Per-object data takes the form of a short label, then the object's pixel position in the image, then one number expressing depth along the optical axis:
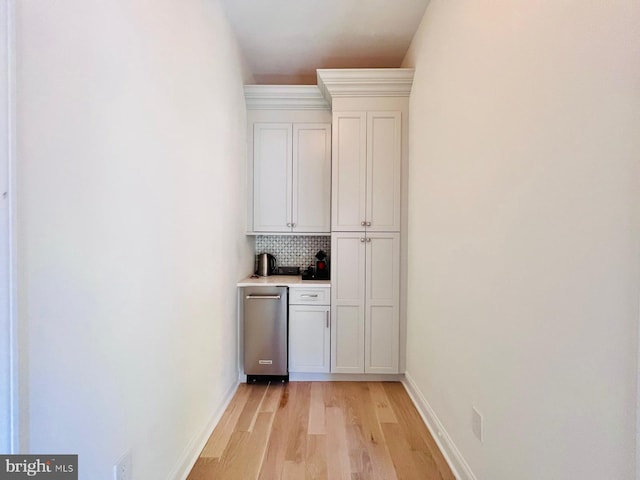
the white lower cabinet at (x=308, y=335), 2.91
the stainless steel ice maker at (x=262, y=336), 2.85
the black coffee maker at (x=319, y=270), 3.22
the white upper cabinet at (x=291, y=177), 3.17
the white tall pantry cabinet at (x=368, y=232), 2.88
